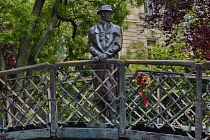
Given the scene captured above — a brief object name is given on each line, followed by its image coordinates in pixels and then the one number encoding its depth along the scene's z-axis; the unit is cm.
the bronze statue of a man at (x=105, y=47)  1323
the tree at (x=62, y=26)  2110
